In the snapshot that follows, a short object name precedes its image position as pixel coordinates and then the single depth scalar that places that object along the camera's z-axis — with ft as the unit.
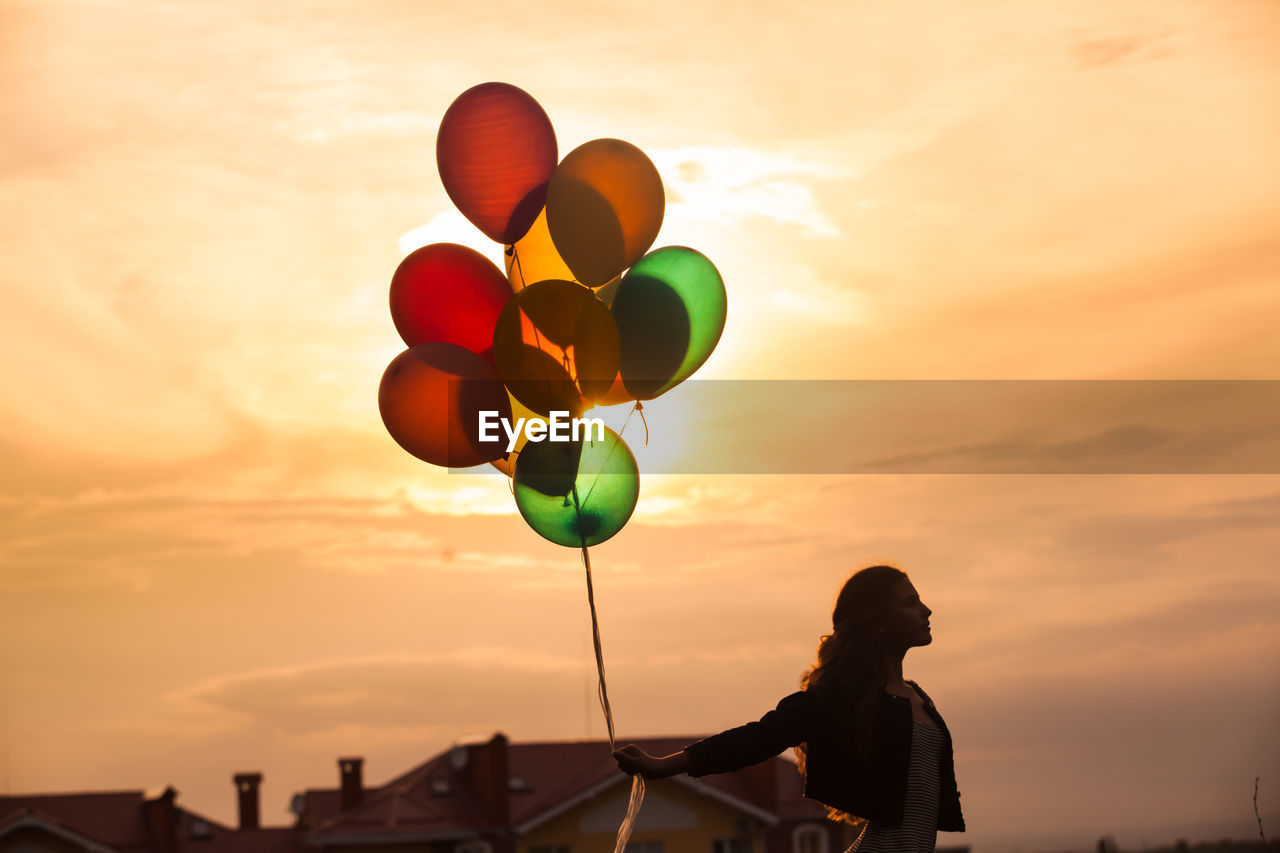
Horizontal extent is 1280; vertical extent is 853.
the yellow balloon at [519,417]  16.39
